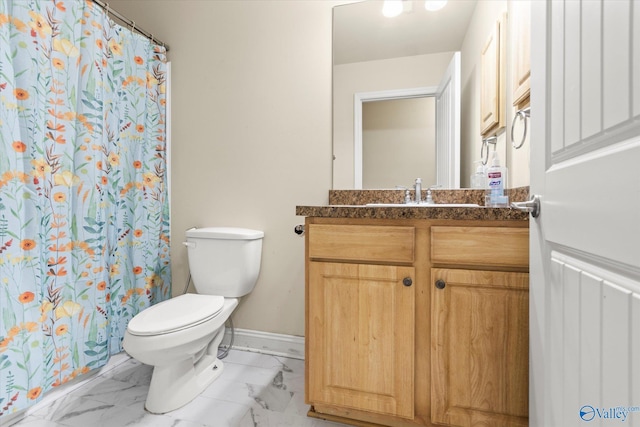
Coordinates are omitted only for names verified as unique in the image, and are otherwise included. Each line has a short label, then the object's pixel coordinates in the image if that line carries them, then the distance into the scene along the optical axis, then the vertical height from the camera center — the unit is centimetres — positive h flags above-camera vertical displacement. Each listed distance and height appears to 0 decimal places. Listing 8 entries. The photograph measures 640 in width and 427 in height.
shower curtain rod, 157 +105
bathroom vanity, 100 -36
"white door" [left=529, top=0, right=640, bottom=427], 46 -1
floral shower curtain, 118 +10
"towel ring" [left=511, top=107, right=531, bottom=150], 118 +36
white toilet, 124 -47
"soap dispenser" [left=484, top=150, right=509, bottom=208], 123 +10
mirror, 154 +81
